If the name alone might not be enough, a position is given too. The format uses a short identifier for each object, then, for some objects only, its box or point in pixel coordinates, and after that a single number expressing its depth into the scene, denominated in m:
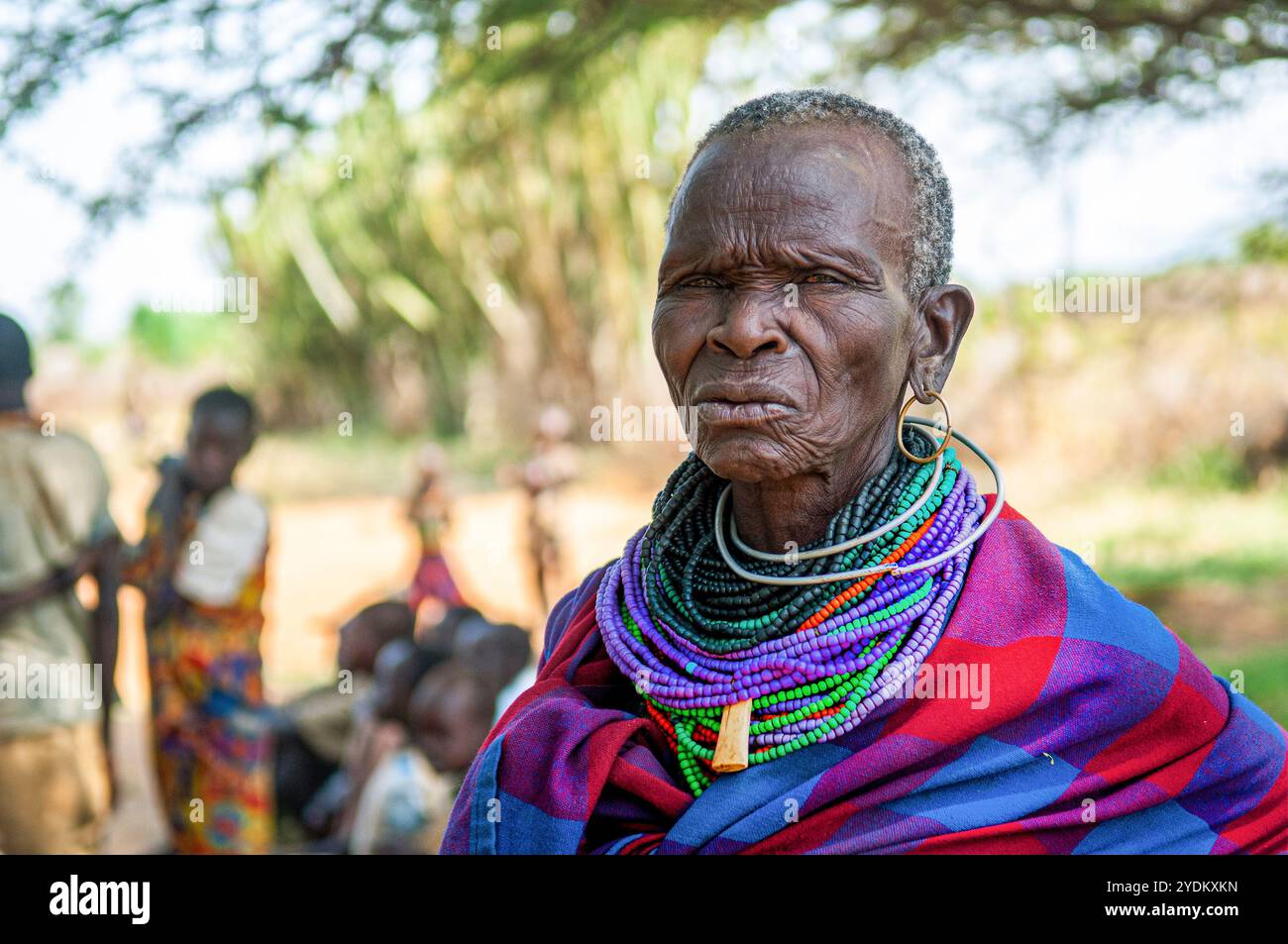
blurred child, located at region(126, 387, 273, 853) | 5.01
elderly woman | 1.59
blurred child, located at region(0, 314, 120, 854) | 4.42
